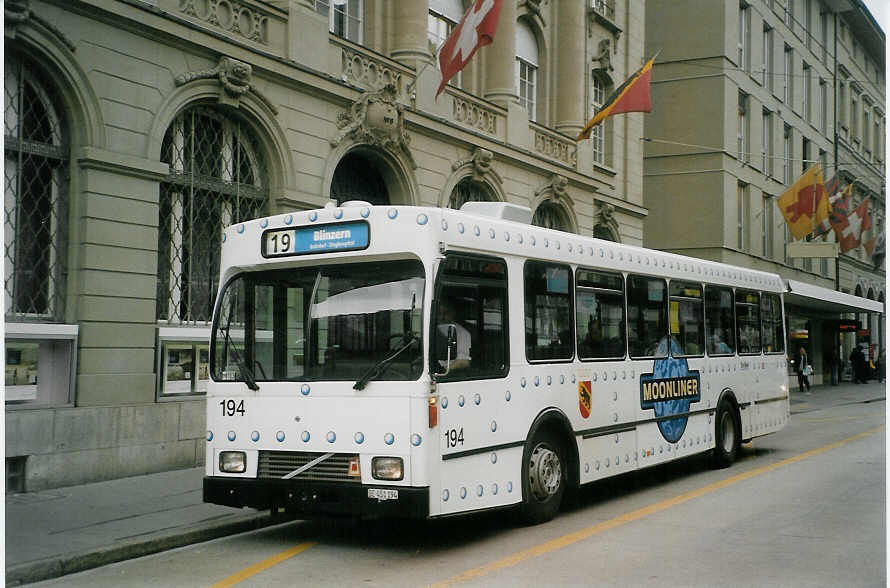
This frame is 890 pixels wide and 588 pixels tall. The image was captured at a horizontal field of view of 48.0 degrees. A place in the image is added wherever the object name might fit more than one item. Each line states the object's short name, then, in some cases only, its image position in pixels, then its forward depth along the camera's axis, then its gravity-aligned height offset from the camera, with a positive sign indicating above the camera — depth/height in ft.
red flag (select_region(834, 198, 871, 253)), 122.93 +15.86
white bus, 26.58 -0.35
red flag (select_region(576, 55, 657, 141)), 69.46 +17.94
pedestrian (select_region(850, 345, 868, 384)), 153.38 -1.40
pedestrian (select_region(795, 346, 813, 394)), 125.59 -2.11
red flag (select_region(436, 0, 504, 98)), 56.29 +18.04
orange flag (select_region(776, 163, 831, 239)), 115.24 +17.64
